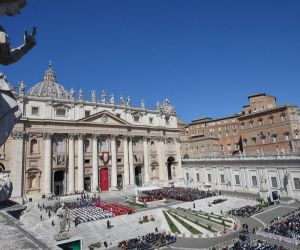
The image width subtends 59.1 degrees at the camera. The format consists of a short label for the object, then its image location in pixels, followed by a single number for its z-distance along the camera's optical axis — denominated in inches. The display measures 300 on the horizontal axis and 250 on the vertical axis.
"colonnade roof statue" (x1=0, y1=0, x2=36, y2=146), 157.2
